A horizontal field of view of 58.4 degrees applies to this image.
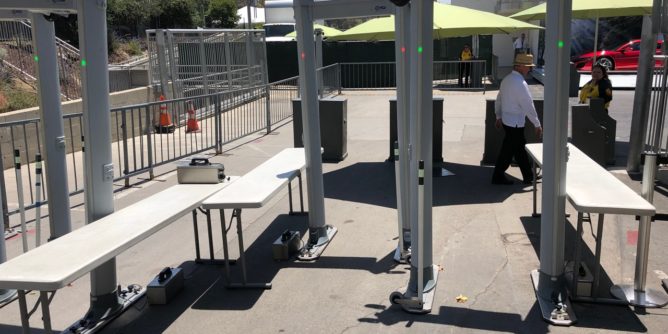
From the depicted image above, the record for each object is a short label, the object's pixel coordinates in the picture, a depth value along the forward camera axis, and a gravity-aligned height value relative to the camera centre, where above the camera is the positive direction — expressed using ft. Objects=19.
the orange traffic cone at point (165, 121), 49.21 -4.60
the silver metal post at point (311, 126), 19.95 -2.25
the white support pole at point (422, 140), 15.34 -2.14
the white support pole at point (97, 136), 14.89 -1.81
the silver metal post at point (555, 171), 15.19 -3.04
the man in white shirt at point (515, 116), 27.20 -2.73
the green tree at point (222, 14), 179.83 +14.71
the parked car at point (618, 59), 88.94 -0.59
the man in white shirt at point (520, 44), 89.54 +1.89
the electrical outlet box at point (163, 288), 17.33 -6.44
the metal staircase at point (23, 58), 54.49 +0.82
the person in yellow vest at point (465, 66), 73.41 -0.98
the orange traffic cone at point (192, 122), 48.93 -4.73
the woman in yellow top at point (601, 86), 34.40 -1.76
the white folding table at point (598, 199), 15.24 -3.79
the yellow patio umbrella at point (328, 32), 76.95 +3.75
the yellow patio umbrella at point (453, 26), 29.60 +1.65
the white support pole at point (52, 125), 18.10 -1.83
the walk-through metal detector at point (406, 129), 15.58 -2.09
